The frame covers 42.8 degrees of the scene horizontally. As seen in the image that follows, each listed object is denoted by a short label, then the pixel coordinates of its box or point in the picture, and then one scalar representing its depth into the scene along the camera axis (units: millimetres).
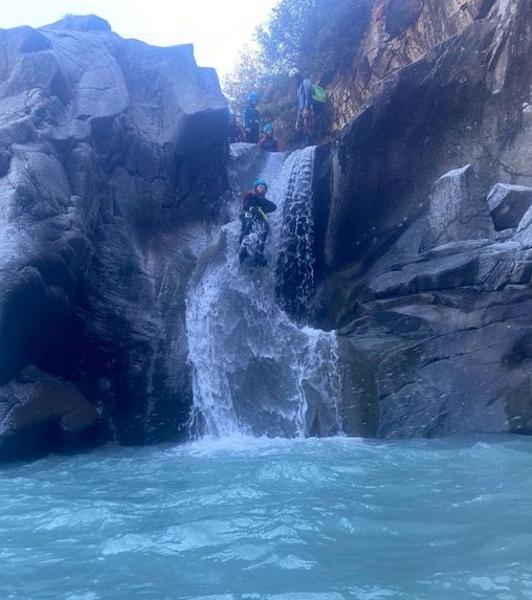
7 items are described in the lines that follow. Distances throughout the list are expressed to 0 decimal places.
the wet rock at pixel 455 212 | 10680
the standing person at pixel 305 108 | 16578
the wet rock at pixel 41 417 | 8711
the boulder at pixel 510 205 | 9805
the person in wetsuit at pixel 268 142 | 16141
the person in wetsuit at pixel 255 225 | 11906
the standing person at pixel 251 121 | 17078
